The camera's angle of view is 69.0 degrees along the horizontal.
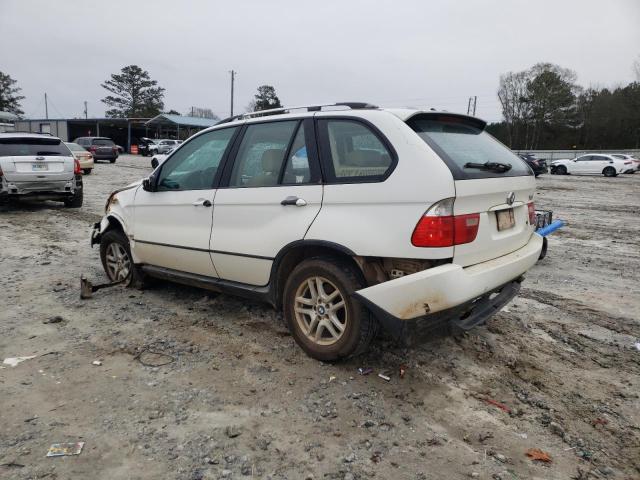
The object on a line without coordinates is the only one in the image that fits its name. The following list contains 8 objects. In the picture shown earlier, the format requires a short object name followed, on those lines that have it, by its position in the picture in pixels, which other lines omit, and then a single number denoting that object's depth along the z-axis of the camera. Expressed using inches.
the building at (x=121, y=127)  1993.1
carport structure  2028.8
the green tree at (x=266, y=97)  2938.0
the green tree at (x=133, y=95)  2792.8
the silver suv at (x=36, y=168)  373.1
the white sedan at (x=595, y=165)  1175.8
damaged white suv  111.3
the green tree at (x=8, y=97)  2748.5
